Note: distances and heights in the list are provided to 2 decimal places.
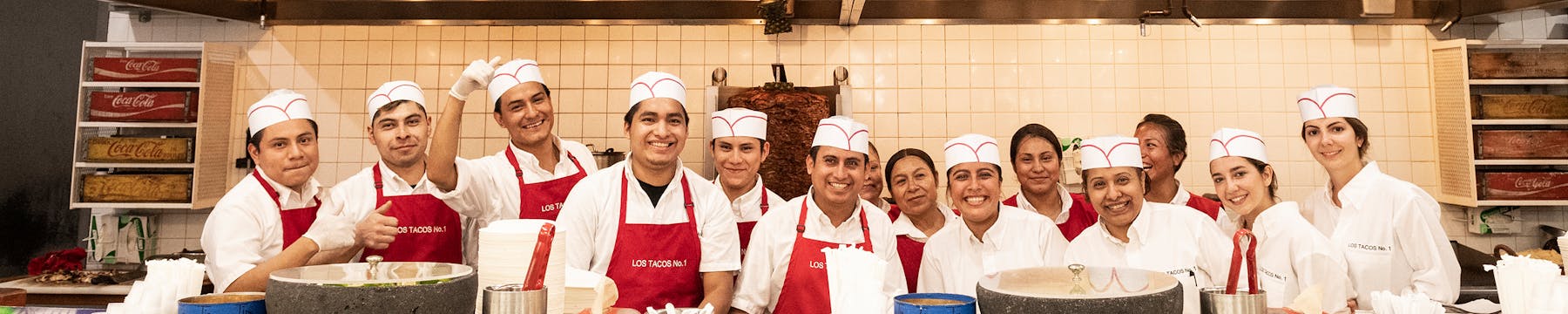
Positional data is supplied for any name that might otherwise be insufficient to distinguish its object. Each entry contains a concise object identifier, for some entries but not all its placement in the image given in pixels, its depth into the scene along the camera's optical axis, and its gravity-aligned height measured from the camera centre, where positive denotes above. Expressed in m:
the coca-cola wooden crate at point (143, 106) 5.06 +0.57
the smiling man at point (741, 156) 3.54 +0.19
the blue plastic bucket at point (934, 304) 1.61 -0.21
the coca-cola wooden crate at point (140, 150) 4.98 +0.29
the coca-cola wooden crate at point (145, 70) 5.07 +0.80
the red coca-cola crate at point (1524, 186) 5.04 +0.10
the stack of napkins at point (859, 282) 1.75 -0.18
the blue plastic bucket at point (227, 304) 1.55 -0.21
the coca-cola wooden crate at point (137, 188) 5.00 +0.05
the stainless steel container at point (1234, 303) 1.65 -0.21
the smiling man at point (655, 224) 3.05 -0.10
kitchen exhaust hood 5.58 +1.30
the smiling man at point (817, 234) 3.15 -0.14
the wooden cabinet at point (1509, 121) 5.01 +0.50
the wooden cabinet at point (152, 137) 5.01 +0.37
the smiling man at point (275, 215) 2.65 -0.06
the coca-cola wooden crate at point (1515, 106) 5.02 +0.59
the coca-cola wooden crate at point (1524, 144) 5.00 +0.36
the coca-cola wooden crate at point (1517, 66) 5.07 +0.85
